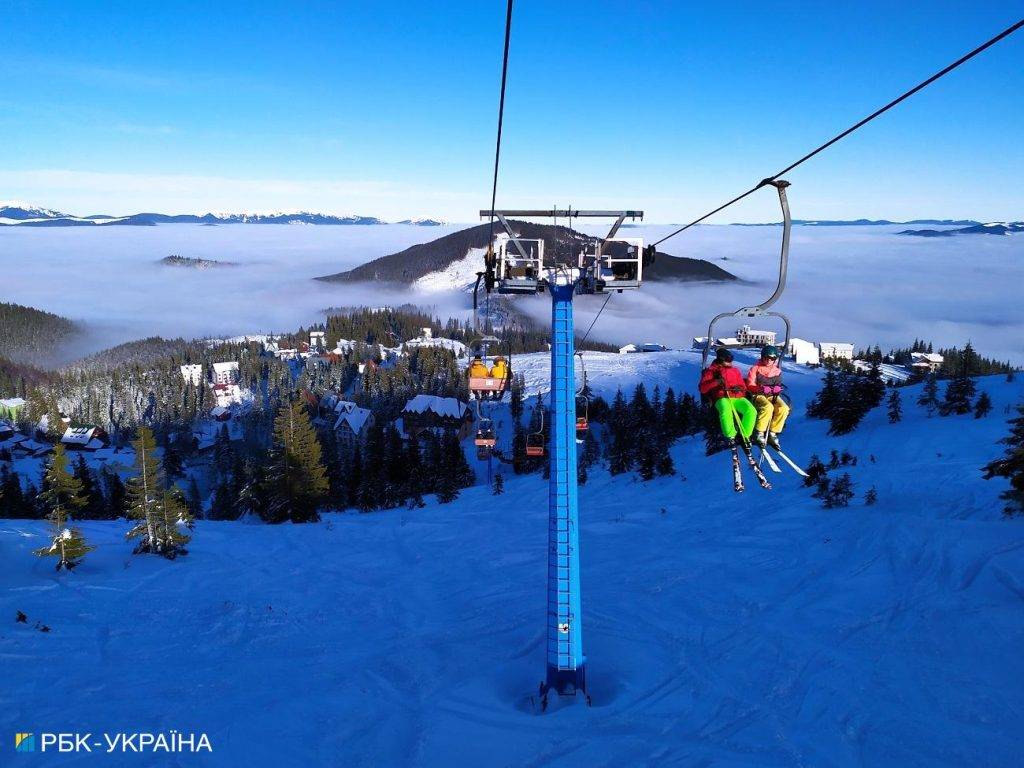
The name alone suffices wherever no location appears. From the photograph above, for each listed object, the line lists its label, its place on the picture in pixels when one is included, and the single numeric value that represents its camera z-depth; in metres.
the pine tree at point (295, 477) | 31.17
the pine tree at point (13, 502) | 41.62
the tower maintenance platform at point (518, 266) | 9.49
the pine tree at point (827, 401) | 42.56
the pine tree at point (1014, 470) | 18.06
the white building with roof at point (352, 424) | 75.38
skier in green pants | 8.45
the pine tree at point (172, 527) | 22.42
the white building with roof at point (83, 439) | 81.94
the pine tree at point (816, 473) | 25.04
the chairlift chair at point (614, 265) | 9.15
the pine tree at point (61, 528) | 20.02
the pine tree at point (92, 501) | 42.56
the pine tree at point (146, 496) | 22.50
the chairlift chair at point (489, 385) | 14.45
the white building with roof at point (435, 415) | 73.58
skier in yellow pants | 8.64
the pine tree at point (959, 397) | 40.56
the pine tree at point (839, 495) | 23.02
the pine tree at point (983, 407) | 38.53
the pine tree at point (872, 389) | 41.16
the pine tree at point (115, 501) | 43.97
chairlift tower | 9.34
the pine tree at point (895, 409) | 40.94
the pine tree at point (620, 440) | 39.67
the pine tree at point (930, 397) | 42.53
